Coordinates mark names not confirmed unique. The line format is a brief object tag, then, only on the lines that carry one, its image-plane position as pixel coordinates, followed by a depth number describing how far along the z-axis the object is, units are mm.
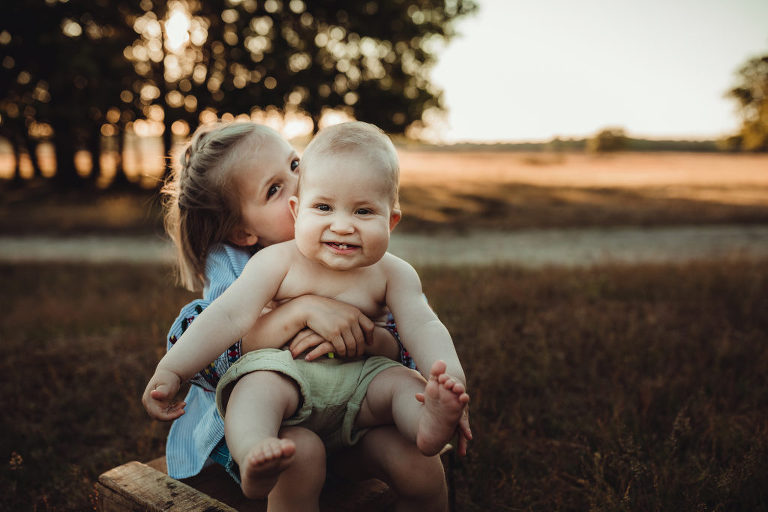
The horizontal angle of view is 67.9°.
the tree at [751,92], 38312
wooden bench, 1731
